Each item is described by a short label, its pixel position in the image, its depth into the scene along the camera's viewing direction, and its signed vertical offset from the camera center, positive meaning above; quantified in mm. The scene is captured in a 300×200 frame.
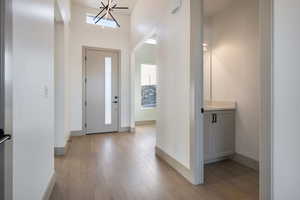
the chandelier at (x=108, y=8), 3531 +1901
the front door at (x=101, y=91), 5086 +219
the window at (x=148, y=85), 6906 +541
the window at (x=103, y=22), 5102 +2353
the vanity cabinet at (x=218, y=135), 2900 -646
